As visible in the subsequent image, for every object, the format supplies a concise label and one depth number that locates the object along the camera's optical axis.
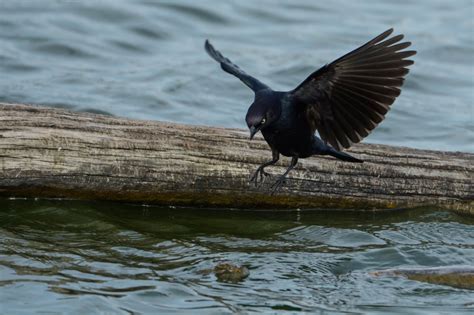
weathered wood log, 13.79
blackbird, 12.40
